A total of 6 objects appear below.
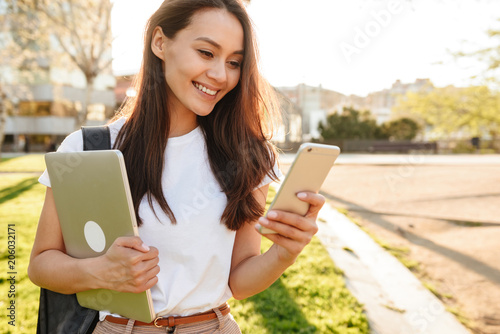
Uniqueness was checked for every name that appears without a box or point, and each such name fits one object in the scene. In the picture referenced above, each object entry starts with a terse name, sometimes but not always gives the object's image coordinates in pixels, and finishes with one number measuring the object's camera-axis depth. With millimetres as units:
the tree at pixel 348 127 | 30797
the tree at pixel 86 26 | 15281
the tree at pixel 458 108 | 18906
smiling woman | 1329
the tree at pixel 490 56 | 11211
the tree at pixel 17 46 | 16688
